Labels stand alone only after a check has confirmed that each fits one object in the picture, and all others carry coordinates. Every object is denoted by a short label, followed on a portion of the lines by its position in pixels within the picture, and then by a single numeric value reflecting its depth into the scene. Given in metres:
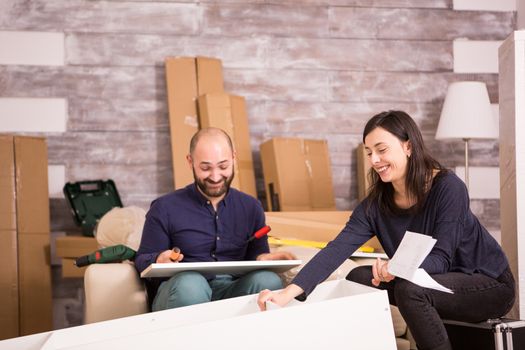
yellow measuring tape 3.09
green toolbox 3.72
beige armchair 2.50
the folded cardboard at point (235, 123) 3.78
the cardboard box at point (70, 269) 3.63
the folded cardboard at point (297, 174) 3.79
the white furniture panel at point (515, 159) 2.48
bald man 2.61
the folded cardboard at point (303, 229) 3.29
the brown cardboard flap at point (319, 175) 3.90
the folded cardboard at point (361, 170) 3.97
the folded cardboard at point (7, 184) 3.57
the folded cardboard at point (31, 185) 3.62
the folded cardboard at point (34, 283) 3.56
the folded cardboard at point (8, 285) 3.49
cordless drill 2.64
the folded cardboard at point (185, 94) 3.82
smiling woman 2.11
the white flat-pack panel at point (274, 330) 1.60
